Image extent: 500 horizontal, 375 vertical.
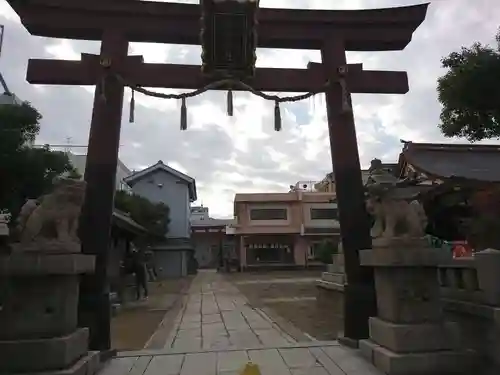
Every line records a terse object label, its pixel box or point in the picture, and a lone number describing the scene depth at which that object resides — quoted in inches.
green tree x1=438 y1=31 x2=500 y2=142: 353.4
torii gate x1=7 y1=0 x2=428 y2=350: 251.6
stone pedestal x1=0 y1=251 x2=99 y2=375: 183.8
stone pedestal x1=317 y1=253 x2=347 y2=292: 621.5
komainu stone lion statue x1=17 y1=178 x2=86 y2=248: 201.2
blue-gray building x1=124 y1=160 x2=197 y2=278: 1423.5
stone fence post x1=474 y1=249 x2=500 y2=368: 197.8
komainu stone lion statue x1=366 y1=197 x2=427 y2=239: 213.2
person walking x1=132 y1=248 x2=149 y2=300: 600.1
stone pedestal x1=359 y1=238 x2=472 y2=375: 196.4
